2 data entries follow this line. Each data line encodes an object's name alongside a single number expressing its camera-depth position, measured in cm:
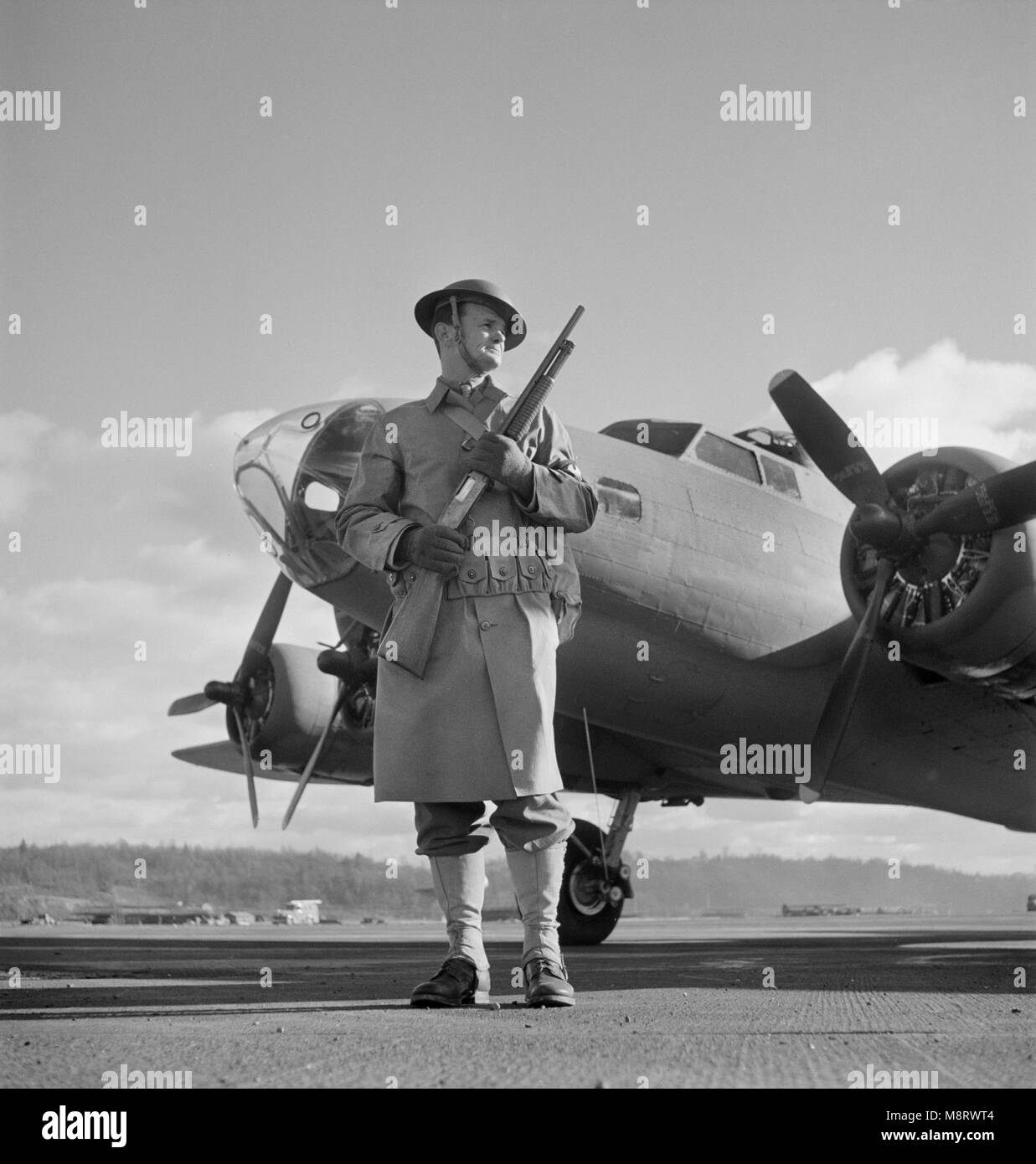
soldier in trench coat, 419
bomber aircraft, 986
